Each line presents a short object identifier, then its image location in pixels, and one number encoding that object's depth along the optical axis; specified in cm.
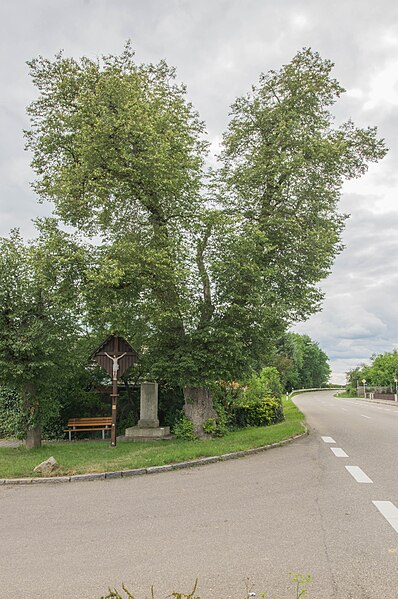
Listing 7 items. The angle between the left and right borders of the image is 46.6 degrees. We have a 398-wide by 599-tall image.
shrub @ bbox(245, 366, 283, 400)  1999
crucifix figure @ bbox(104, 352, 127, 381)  1427
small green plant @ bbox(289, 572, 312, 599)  402
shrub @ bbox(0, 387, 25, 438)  1802
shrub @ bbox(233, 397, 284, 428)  1889
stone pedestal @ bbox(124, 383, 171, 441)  1620
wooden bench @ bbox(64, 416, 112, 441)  1714
